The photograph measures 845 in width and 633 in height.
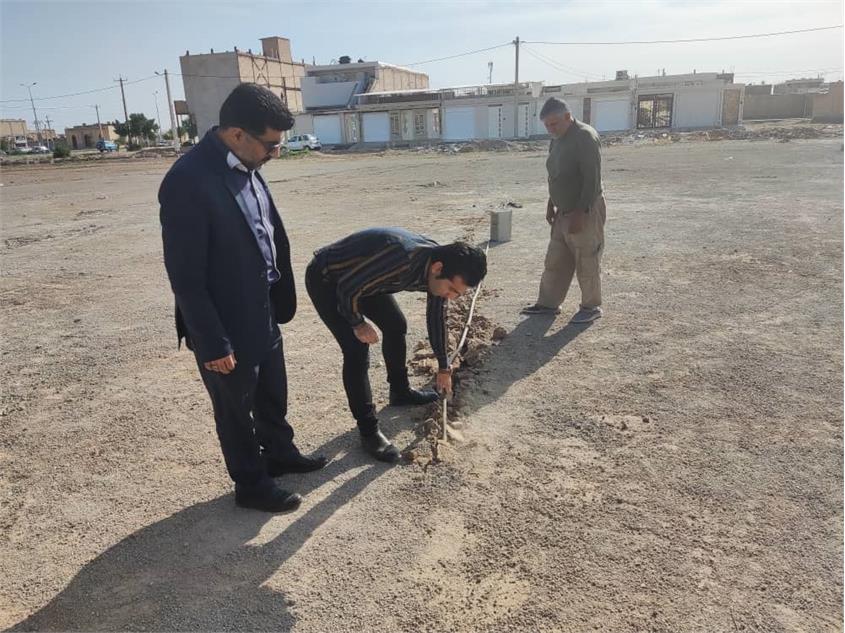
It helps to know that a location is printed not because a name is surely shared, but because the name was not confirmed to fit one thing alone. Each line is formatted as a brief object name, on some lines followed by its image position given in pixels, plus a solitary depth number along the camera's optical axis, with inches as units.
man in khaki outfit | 211.6
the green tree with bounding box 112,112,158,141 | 2728.8
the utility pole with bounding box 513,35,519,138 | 1968.6
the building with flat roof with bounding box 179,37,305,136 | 2603.3
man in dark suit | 100.8
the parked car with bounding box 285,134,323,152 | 1909.4
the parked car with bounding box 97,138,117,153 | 2488.9
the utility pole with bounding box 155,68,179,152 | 2148.9
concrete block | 378.6
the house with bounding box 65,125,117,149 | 3454.7
